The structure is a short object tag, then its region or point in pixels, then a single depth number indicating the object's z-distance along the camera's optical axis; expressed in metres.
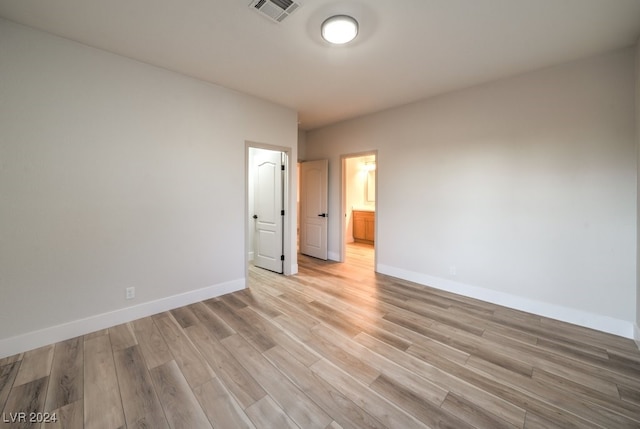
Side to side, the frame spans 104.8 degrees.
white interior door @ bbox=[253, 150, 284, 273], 4.26
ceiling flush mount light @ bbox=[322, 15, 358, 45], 2.02
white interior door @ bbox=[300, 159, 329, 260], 5.23
